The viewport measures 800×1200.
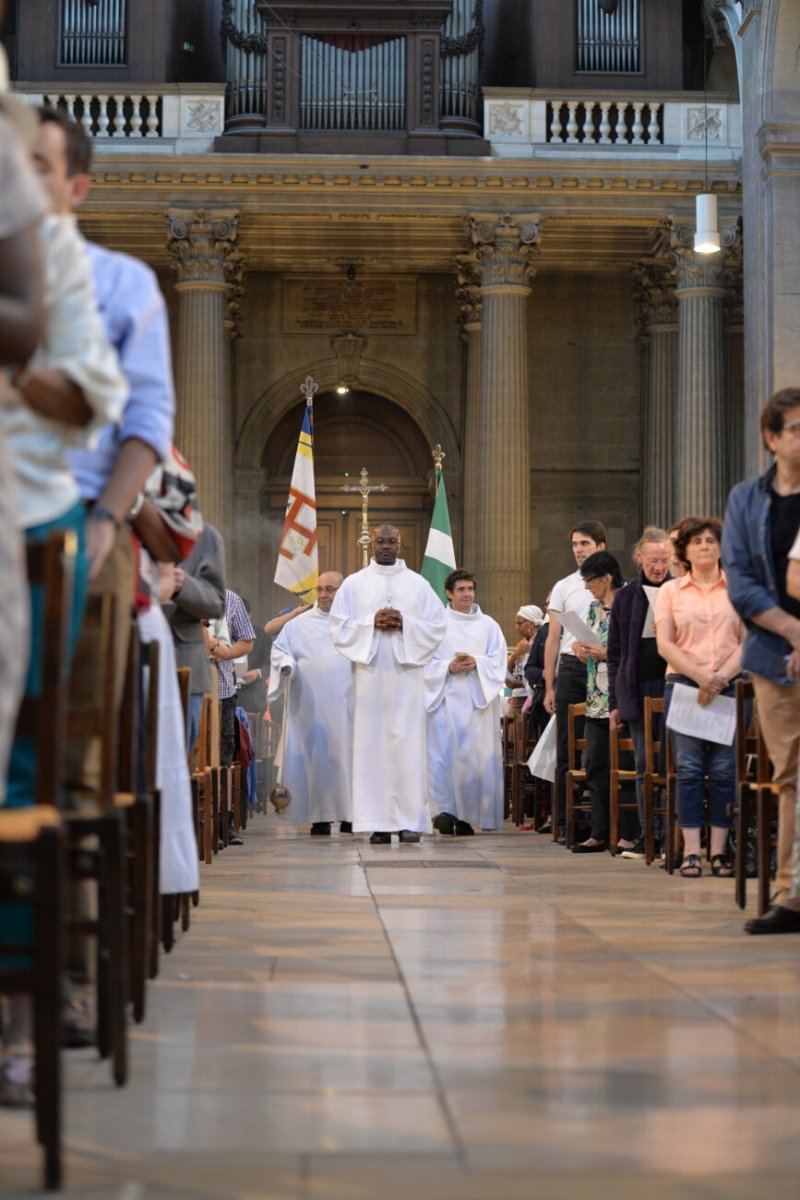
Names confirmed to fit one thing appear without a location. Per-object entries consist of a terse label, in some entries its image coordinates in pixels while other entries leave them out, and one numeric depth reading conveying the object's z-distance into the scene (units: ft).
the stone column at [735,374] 78.28
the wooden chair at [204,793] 26.32
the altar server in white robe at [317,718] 42.32
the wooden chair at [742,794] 21.61
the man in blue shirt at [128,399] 11.55
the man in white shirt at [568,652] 36.65
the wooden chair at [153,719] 13.66
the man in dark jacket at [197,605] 21.43
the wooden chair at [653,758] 29.09
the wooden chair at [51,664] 8.78
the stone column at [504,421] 70.79
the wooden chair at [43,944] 8.38
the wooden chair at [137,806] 12.58
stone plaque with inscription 81.41
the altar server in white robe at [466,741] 41.88
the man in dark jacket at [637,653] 30.76
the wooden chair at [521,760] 46.19
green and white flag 63.05
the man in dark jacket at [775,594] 19.38
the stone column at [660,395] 77.46
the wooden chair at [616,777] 32.63
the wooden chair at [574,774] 35.24
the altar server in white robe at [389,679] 37.73
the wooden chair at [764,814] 20.23
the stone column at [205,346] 70.59
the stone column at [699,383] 69.46
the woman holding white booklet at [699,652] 27.66
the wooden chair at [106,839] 10.34
